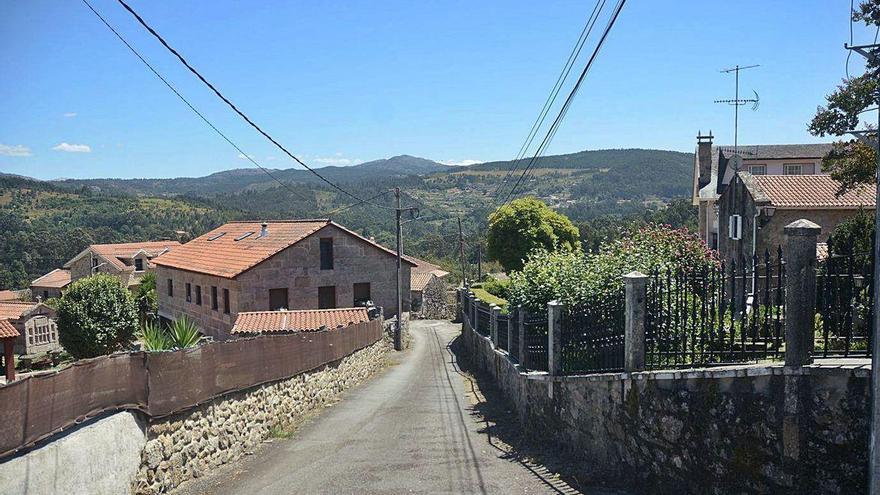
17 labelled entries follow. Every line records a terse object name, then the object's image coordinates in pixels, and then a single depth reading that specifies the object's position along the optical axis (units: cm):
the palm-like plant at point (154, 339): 1130
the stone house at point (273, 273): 2914
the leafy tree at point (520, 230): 4666
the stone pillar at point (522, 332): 1342
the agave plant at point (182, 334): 1249
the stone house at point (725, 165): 3438
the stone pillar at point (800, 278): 690
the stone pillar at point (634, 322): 898
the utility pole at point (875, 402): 515
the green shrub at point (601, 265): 1205
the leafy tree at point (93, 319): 3431
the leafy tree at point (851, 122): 1334
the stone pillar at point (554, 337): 1152
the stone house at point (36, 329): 4606
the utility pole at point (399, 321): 3234
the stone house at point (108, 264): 6656
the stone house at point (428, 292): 5372
